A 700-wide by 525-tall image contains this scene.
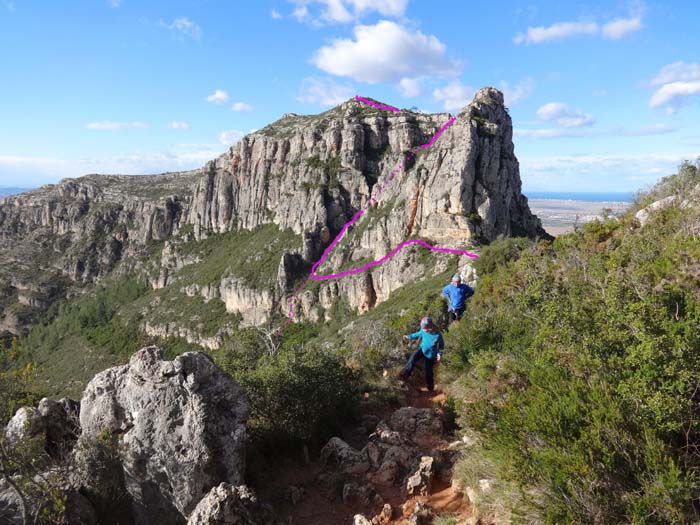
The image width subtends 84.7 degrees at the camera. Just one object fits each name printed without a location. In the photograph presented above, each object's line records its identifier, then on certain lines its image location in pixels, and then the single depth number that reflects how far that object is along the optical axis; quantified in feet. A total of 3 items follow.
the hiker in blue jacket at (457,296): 41.47
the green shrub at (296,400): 24.68
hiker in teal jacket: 30.78
